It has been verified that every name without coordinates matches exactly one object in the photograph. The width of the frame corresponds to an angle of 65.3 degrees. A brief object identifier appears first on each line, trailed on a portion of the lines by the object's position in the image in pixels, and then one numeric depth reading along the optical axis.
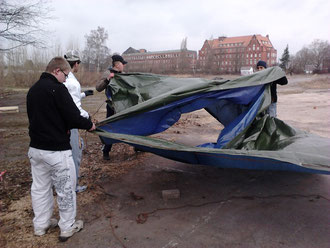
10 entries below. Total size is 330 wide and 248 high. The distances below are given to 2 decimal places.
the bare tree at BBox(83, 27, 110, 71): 53.36
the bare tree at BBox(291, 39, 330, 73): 69.50
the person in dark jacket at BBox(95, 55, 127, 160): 4.64
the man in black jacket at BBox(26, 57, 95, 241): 2.59
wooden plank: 11.88
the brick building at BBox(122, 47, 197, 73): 63.50
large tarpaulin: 3.24
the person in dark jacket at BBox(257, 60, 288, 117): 4.94
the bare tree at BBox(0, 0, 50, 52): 14.61
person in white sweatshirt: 3.28
